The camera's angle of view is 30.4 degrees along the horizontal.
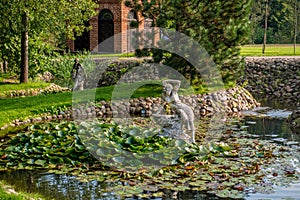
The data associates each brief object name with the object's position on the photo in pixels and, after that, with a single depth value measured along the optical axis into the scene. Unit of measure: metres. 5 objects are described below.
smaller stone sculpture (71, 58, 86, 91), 20.95
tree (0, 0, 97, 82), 21.50
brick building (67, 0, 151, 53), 37.22
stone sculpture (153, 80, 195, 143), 13.59
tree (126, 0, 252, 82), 20.66
